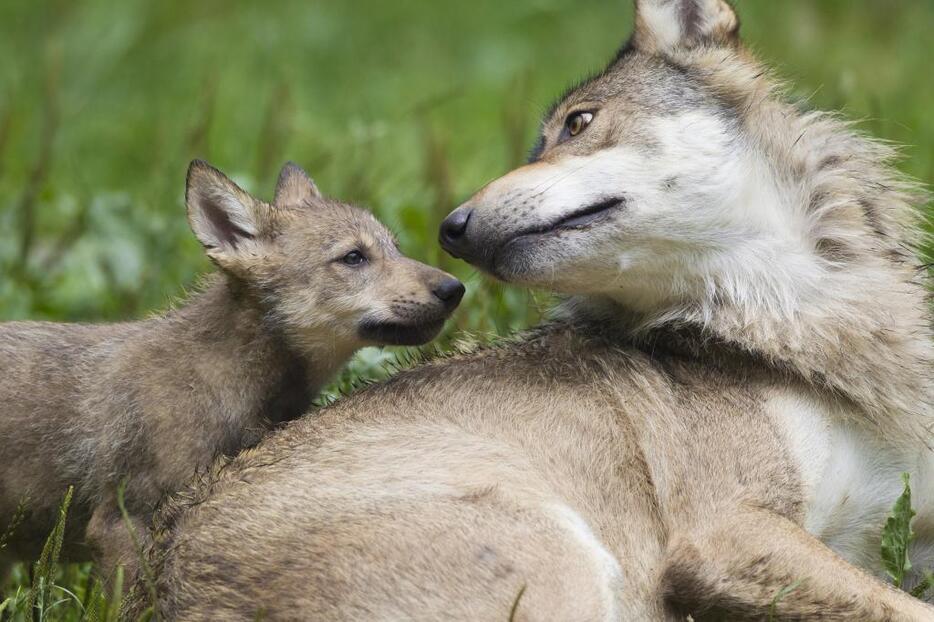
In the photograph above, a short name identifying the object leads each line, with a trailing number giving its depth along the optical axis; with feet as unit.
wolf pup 36.55
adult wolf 28.68
